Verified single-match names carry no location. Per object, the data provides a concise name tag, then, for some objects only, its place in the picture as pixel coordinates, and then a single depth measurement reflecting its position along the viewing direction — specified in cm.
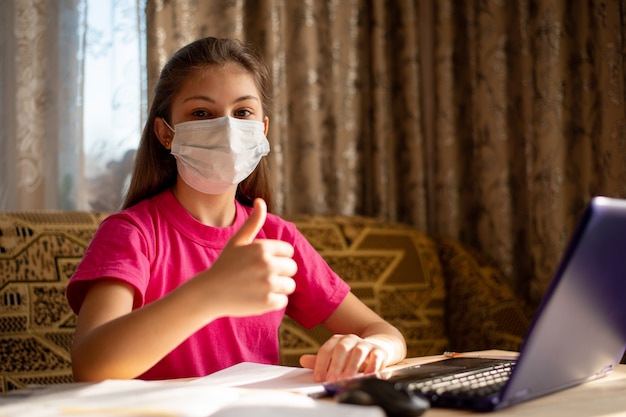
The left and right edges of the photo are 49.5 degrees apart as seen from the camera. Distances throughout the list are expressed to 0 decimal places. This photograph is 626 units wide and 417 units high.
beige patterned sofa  169
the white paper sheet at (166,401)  63
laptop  67
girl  93
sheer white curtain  204
